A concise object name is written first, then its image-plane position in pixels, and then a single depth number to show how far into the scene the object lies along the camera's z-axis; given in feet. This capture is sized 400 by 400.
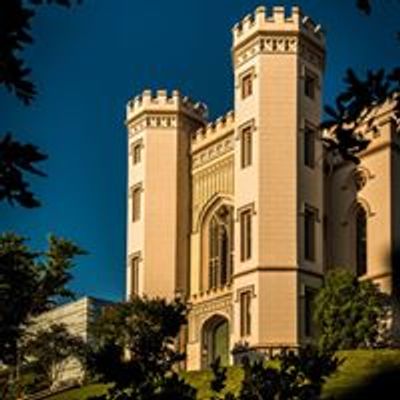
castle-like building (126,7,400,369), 132.57
